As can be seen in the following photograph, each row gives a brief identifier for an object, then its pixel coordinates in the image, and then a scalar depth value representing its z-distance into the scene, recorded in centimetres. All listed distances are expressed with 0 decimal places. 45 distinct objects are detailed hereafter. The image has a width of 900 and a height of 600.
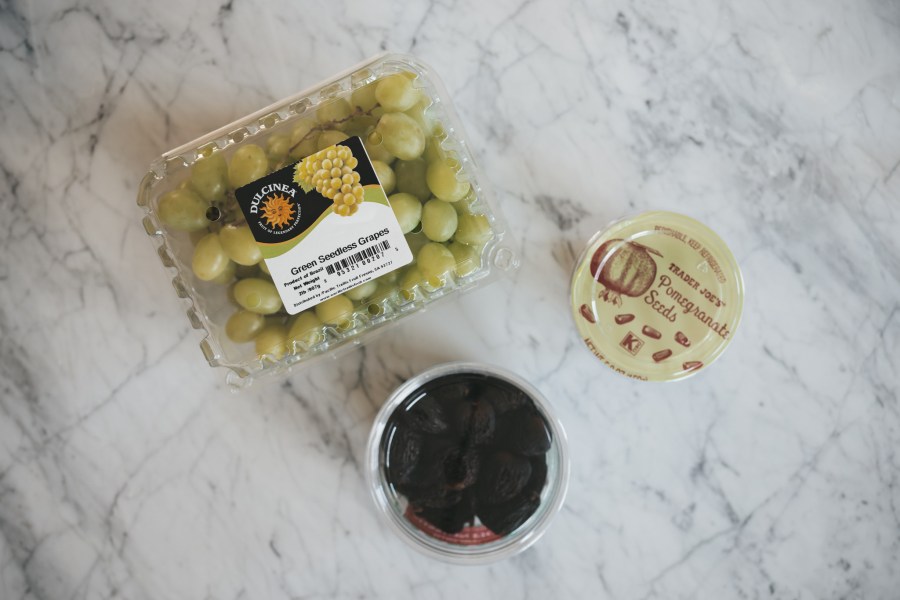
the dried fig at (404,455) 79
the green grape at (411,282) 73
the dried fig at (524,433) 78
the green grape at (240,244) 70
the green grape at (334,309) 73
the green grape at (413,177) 71
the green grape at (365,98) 72
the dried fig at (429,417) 78
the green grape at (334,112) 72
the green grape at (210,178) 72
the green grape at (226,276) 73
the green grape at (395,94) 70
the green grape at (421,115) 71
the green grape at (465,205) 72
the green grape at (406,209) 70
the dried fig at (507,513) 78
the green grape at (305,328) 73
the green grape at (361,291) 73
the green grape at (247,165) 70
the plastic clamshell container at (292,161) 72
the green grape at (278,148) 72
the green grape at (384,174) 70
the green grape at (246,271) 74
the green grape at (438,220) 70
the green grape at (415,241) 73
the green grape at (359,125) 72
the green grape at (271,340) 73
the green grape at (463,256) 73
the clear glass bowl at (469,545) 80
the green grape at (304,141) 72
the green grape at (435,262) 71
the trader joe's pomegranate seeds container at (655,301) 82
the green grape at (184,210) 71
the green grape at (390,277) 73
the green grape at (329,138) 71
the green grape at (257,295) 71
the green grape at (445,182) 69
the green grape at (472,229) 72
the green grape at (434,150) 72
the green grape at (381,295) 74
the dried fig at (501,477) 77
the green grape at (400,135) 68
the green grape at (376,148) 70
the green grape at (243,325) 73
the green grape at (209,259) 70
